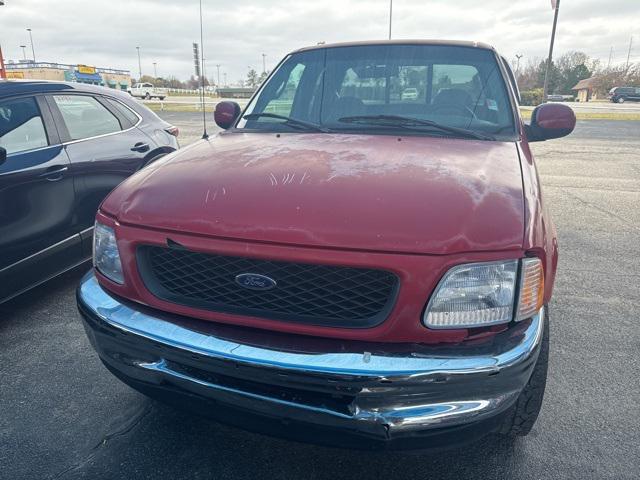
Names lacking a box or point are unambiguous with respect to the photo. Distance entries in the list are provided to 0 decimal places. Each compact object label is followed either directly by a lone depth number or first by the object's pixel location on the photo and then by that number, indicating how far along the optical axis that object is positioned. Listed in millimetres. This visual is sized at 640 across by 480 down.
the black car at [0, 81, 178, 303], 3082
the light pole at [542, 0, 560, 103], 21005
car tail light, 4888
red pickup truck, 1490
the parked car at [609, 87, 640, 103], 45688
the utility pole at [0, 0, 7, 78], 19134
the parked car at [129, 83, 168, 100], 44259
